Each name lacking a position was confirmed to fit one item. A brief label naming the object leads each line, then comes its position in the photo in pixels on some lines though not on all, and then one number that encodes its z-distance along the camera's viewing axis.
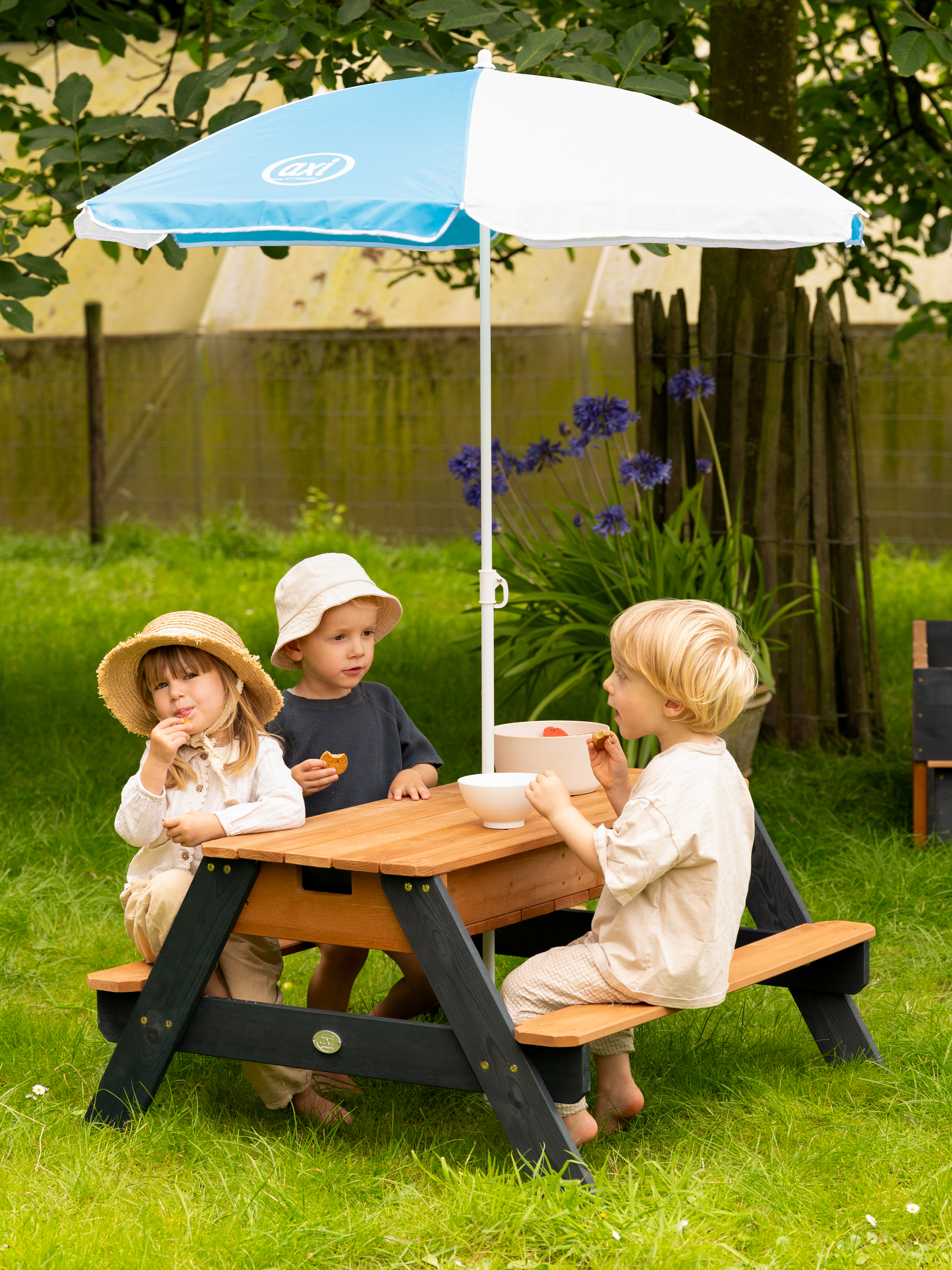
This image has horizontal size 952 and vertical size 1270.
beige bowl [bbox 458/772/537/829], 5.82
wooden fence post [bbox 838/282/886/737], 12.12
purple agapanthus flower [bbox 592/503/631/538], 10.45
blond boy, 5.34
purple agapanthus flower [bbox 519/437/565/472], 11.15
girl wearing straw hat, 5.86
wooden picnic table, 5.21
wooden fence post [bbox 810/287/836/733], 11.79
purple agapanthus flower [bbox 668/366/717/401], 11.20
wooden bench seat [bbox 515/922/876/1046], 5.06
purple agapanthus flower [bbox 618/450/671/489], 10.61
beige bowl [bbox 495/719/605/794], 6.11
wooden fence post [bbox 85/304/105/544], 22.48
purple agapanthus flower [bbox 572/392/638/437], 10.65
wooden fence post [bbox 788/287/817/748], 11.70
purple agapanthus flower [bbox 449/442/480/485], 10.78
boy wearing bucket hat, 6.39
